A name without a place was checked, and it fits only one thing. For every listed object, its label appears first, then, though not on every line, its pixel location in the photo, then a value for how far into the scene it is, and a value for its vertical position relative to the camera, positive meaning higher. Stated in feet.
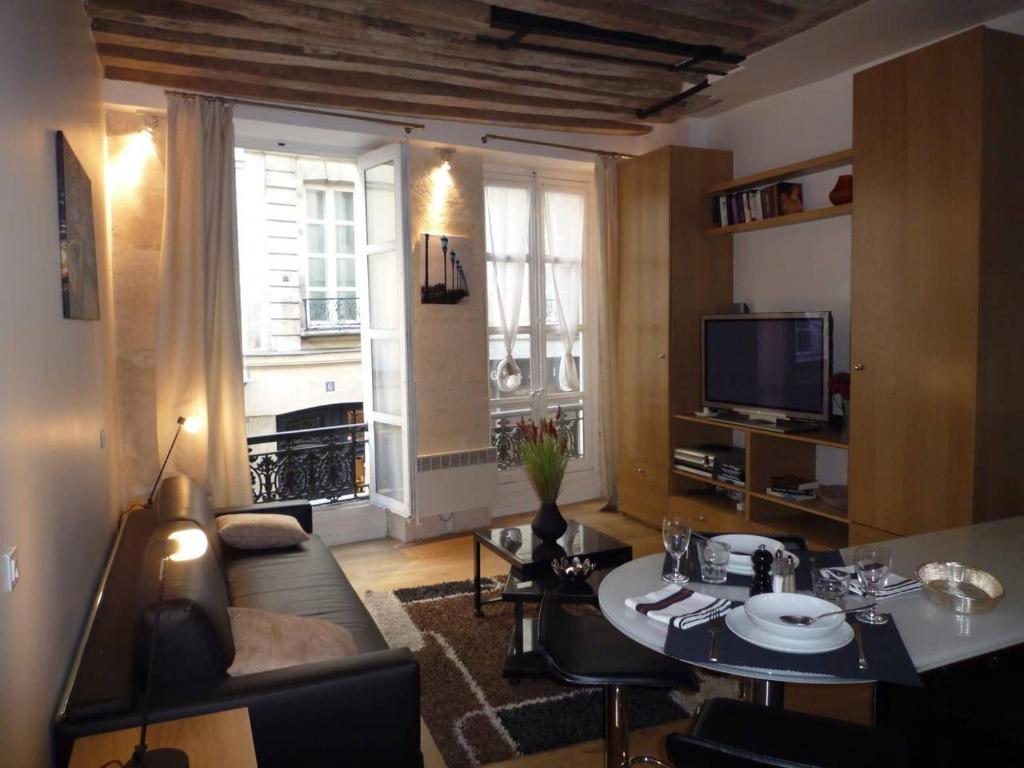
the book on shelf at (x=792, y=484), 13.37 -2.84
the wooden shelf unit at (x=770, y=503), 12.94 -3.25
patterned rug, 8.32 -4.54
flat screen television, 12.91 -0.64
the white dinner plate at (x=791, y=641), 4.97 -2.13
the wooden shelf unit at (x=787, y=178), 12.59 +2.89
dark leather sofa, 5.81 -2.85
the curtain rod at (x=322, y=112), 13.14 +4.28
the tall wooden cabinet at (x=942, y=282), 10.00 +0.64
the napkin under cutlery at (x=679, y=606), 5.49 -2.13
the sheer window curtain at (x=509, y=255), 17.38 +1.86
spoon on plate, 5.24 -2.09
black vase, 10.96 -2.83
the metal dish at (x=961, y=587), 5.55 -2.06
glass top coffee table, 9.17 -3.25
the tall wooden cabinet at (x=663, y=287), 15.57 +0.96
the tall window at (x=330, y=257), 25.91 +2.89
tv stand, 13.16 -1.75
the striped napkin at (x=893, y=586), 5.85 -2.11
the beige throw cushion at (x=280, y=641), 6.51 -2.80
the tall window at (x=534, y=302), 17.52 +0.77
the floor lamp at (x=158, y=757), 4.28 -2.50
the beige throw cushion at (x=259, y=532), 11.29 -2.99
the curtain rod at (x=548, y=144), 15.85 +4.24
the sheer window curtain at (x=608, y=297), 17.21 +0.83
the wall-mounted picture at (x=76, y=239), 7.10 +1.09
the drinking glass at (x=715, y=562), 6.27 -1.97
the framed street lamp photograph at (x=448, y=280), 15.65 +1.17
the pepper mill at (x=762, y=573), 5.99 -1.97
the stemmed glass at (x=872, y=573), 5.45 -1.91
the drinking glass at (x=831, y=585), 5.68 -2.01
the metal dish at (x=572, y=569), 9.72 -3.11
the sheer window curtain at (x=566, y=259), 18.22 +1.83
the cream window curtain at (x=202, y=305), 12.82 +0.60
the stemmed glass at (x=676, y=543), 6.45 -1.86
